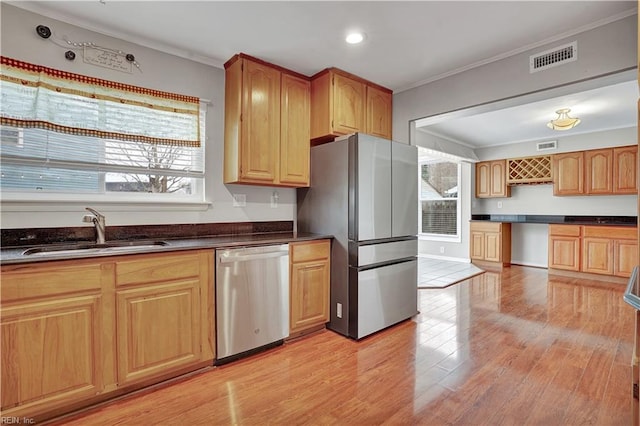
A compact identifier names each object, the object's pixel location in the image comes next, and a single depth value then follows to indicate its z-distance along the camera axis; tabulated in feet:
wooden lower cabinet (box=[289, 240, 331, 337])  8.86
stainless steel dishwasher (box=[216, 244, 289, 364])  7.45
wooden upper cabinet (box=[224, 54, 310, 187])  8.86
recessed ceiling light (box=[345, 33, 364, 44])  7.85
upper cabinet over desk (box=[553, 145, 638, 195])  16.06
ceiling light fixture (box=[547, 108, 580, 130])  13.16
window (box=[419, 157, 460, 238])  22.18
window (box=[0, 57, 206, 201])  6.66
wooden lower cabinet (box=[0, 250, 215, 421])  5.19
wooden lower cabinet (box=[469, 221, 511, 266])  19.61
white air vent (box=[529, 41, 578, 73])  7.68
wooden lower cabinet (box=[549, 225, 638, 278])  15.34
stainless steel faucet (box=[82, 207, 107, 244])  7.18
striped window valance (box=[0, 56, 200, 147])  6.57
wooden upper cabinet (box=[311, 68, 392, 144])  9.86
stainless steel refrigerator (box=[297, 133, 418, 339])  9.04
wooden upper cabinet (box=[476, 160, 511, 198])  20.53
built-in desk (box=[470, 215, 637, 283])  15.61
